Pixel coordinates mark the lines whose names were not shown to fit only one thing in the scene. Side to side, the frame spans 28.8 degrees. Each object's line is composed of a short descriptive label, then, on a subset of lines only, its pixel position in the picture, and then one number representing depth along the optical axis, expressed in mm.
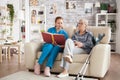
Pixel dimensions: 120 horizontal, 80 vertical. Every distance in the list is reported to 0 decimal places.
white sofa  3695
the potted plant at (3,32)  7272
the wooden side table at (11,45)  5456
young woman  3861
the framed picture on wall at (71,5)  8203
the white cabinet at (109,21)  7887
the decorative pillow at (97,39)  3823
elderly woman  3729
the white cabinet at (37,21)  8109
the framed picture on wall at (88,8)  8133
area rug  3598
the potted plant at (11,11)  7364
